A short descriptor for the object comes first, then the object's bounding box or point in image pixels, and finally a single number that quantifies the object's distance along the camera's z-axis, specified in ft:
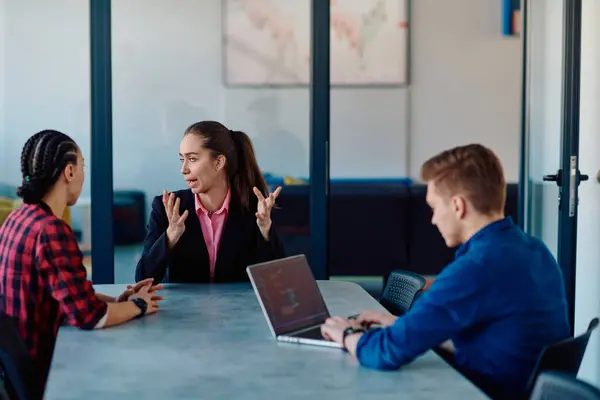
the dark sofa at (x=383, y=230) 17.92
